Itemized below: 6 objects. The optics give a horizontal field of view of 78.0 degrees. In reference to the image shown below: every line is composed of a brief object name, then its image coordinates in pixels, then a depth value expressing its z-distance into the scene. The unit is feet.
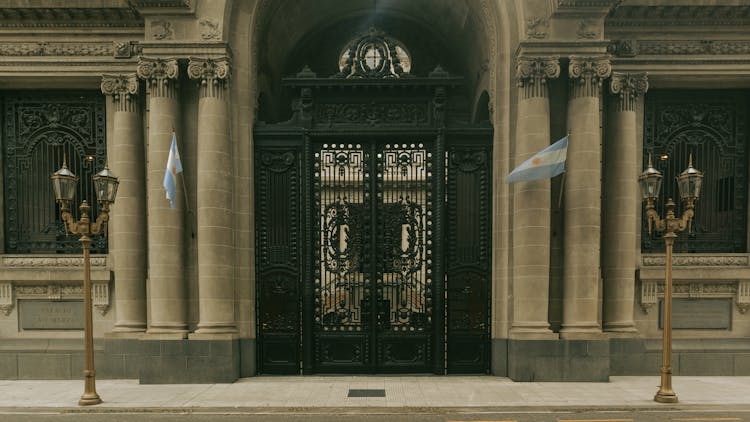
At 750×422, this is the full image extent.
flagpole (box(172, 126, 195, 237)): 39.79
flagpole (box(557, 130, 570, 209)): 39.09
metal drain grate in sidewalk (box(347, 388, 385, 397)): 34.99
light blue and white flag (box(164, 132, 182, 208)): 36.27
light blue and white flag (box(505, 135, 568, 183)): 37.29
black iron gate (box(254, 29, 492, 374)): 42.06
